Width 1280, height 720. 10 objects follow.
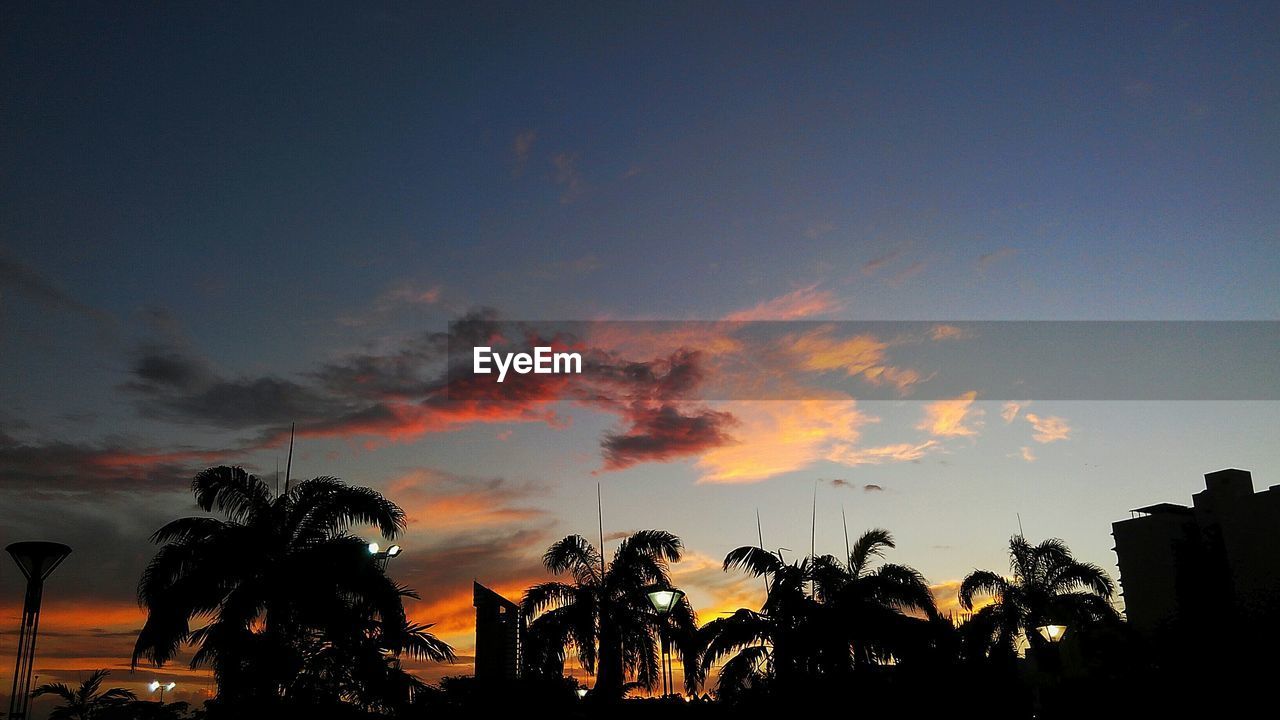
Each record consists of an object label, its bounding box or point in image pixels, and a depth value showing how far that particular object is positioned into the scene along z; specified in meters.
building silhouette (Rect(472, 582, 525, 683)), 31.92
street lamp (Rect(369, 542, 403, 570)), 19.64
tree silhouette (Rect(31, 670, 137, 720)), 19.33
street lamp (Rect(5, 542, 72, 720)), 15.27
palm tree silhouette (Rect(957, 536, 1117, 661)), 38.03
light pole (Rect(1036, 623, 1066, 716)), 24.23
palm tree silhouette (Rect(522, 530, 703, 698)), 26.16
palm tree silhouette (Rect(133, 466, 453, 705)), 17.05
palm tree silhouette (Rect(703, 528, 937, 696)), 23.42
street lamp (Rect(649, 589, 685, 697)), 17.78
